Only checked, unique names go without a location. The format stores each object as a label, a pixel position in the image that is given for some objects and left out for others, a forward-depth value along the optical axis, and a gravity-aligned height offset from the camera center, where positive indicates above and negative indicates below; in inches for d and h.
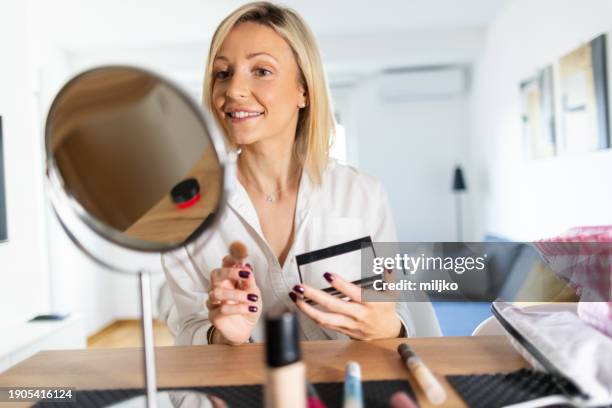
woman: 22.9 +0.6
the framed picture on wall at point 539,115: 80.4 +15.1
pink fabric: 21.6 -4.4
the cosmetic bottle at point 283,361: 11.8 -4.2
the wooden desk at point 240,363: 19.1 -7.3
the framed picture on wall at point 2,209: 66.6 +1.3
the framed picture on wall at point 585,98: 60.2 +13.8
